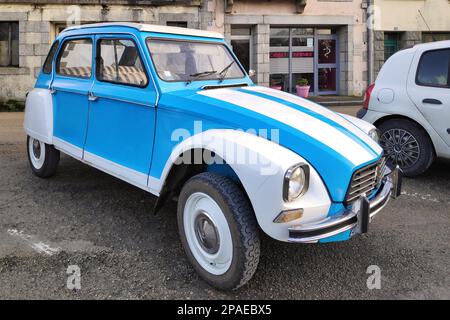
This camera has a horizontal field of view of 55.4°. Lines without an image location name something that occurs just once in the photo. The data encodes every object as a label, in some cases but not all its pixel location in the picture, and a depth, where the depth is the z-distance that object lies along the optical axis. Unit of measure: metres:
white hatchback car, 5.14
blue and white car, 2.66
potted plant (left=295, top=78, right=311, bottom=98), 16.58
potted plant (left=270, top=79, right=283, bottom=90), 16.95
